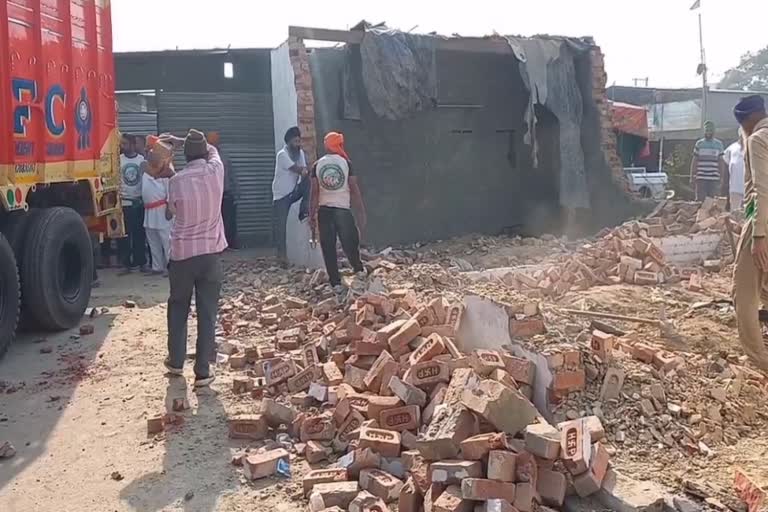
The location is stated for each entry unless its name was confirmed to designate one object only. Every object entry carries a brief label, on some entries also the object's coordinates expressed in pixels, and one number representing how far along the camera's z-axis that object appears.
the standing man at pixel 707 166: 11.58
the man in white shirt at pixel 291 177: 9.19
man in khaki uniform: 4.61
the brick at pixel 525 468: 3.32
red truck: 5.88
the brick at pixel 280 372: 5.15
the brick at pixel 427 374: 4.31
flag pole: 15.24
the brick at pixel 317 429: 4.30
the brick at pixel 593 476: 3.41
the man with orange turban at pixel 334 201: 7.21
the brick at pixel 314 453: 4.09
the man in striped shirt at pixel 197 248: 5.12
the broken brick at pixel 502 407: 3.49
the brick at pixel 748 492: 3.34
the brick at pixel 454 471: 3.29
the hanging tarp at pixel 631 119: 17.98
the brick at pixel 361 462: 3.83
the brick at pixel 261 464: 3.88
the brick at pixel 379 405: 4.22
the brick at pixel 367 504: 3.45
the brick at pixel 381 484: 3.59
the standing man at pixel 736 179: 9.83
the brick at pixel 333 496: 3.55
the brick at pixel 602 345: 4.38
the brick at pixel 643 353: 4.59
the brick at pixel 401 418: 4.12
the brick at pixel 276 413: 4.47
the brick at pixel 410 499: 3.43
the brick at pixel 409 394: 4.24
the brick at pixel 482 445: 3.37
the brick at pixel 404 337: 4.83
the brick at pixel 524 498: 3.27
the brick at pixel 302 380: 5.04
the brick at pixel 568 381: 4.14
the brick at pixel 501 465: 3.28
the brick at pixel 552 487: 3.39
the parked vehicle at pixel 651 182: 16.21
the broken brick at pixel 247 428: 4.40
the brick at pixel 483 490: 3.22
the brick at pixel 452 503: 3.20
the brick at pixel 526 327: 4.56
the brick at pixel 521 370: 4.22
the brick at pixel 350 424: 4.26
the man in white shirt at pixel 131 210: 10.30
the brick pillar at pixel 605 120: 11.10
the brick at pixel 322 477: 3.73
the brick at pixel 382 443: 3.91
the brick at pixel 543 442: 3.38
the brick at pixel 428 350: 4.48
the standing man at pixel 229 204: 11.70
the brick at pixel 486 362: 4.18
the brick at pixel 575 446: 3.42
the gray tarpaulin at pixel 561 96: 10.65
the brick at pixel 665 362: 4.50
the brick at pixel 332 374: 4.88
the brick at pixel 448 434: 3.48
